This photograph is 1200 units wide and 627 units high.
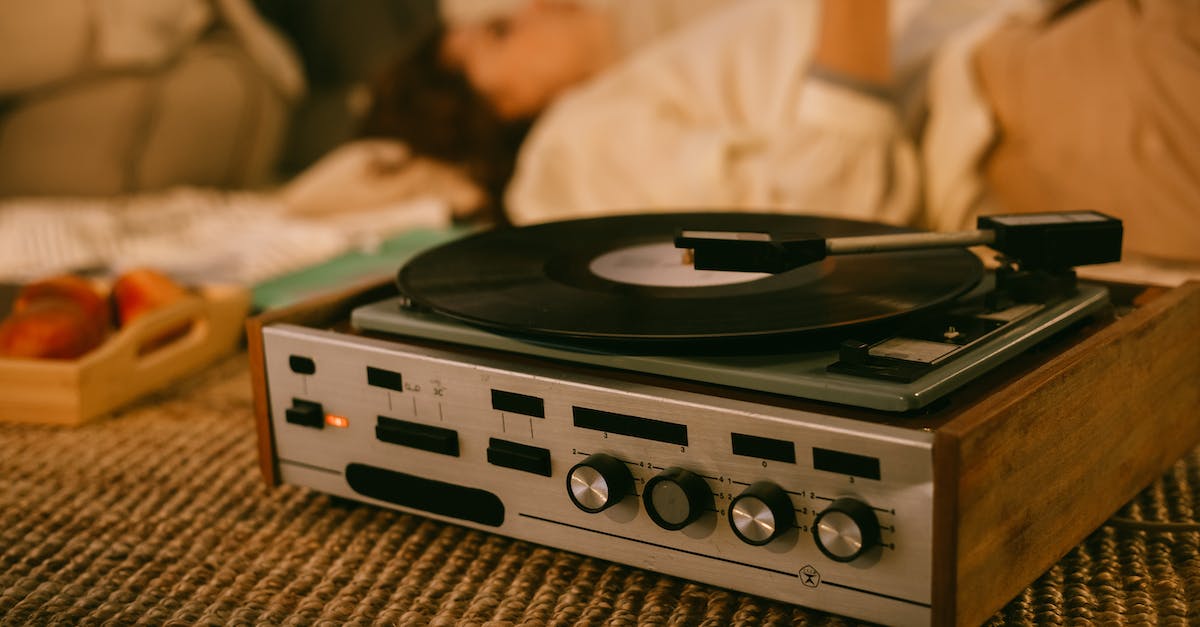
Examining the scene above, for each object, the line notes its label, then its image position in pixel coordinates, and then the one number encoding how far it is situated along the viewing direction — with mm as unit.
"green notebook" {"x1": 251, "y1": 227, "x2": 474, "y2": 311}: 1307
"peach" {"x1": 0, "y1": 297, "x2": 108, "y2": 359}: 1019
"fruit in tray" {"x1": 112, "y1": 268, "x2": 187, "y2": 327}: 1163
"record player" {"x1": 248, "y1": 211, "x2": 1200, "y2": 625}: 554
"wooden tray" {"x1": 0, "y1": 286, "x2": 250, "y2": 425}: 1009
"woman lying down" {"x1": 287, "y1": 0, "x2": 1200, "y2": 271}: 1095
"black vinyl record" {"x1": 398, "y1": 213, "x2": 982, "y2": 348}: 617
